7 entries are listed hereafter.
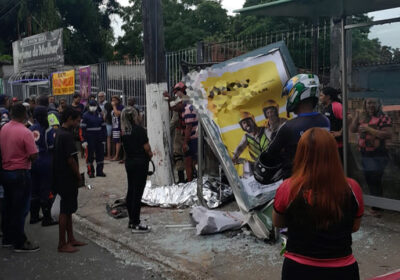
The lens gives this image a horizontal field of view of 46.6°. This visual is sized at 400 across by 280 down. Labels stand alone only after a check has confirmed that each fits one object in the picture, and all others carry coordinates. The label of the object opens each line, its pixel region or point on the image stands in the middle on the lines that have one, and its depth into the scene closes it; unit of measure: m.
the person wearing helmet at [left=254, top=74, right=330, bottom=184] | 3.74
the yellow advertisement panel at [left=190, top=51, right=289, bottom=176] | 6.11
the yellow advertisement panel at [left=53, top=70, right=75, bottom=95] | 16.52
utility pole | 8.35
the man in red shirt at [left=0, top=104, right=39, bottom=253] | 5.93
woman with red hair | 2.35
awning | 6.25
